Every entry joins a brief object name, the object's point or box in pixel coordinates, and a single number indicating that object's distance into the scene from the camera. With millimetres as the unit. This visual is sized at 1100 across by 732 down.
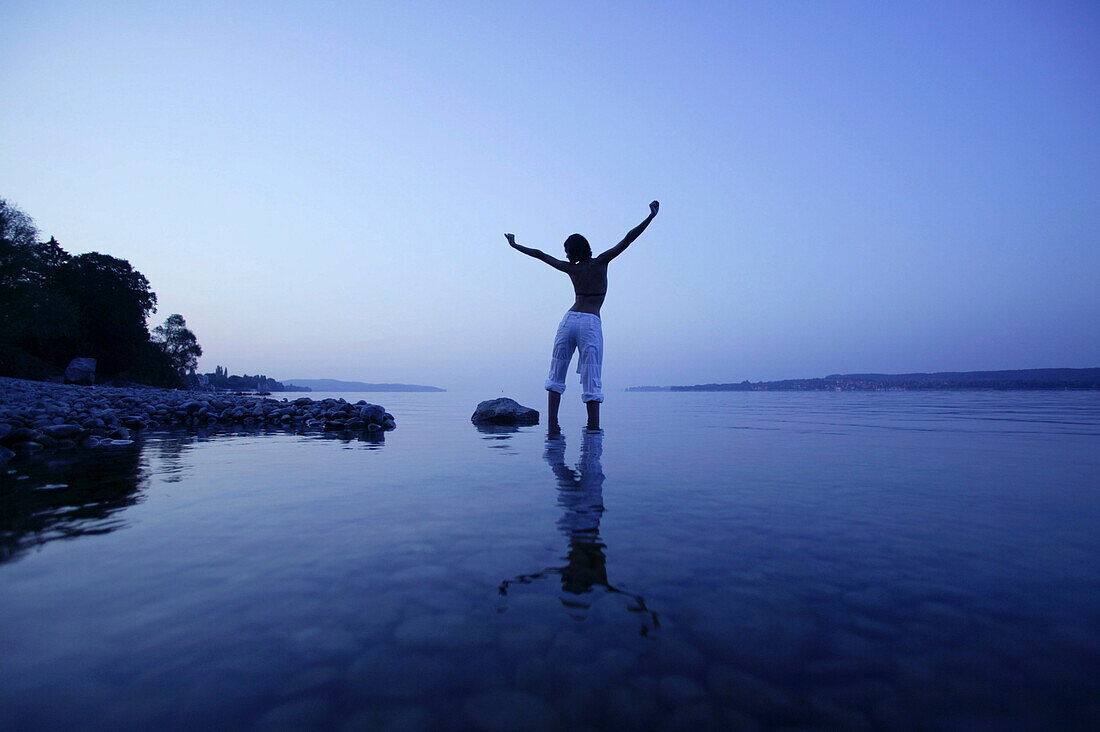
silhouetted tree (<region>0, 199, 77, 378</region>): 28516
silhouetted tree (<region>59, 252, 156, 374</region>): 41500
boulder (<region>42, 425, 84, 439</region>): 6773
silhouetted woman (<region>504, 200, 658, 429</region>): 8789
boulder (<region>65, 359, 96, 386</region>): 35750
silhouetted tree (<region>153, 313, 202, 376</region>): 73188
